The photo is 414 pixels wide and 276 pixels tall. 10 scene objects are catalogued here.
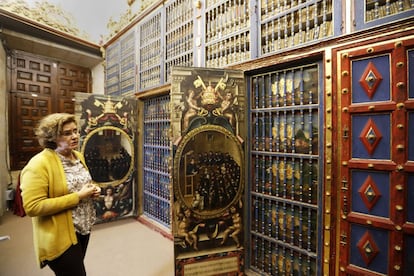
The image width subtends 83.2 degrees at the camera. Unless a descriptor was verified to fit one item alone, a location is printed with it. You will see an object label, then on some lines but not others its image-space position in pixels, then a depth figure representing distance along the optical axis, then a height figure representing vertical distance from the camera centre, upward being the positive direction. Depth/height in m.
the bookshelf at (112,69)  4.68 +1.39
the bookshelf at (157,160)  3.51 -0.40
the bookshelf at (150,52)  3.51 +1.31
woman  1.34 -0.37
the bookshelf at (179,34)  2.95 +1.35
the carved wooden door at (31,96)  4.63 +0.85
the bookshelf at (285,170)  1.92 -0.33
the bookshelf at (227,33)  2.35 +1.09
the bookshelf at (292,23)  1.78 +0.92
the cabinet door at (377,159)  1.40 -0.17
